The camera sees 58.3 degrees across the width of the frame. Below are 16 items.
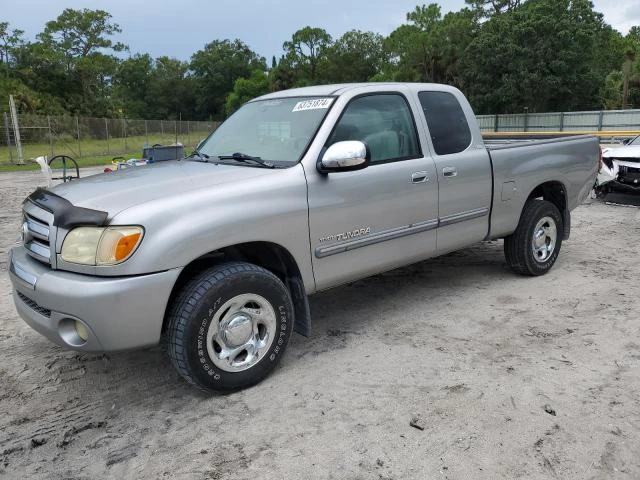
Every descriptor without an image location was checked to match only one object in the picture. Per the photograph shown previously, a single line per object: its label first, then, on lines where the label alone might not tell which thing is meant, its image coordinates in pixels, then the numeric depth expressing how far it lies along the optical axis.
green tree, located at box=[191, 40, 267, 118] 106.31
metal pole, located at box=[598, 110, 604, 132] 36.56
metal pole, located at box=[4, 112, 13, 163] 24.97
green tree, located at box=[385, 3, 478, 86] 53.44
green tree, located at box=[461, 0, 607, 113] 43.72
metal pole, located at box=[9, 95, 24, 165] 24.45
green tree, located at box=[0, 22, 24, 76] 58.28
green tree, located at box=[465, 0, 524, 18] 54.81
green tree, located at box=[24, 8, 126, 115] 57.09
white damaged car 9.50
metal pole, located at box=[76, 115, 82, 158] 28.80
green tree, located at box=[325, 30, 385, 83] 78.44
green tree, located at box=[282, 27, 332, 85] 84.56
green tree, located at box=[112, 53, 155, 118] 93.69
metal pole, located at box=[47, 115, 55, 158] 27.00
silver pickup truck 3.08
